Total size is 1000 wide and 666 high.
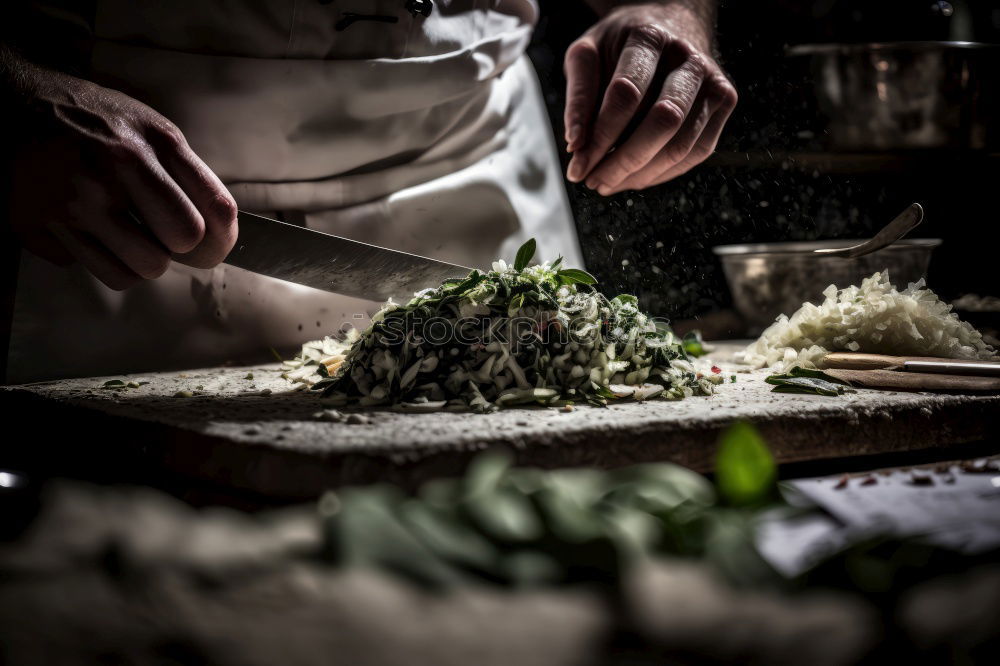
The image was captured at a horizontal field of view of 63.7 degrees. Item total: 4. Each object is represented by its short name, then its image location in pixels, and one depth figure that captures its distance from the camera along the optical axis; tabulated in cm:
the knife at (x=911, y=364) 101
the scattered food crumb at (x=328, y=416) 84
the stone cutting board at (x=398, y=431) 69
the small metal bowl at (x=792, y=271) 154
